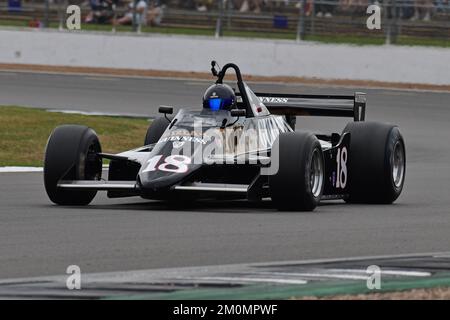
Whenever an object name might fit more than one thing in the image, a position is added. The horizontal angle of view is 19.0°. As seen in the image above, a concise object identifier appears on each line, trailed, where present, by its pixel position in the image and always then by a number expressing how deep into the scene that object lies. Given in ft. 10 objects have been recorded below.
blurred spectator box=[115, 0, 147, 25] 108.58
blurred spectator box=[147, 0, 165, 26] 110.63
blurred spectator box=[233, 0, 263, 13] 109.60
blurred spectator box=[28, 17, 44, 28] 114.23
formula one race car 37.91
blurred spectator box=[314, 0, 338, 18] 105.60
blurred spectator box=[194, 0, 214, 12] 111.27
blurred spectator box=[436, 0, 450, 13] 100.99
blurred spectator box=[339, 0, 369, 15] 105.29
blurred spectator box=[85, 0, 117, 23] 116.06
